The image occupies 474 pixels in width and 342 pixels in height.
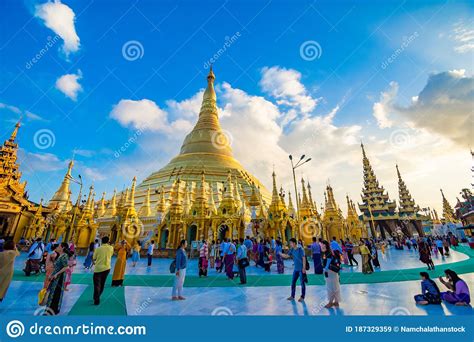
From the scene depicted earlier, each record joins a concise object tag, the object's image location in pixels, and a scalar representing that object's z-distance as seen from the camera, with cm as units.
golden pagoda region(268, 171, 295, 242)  2272
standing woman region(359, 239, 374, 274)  1089
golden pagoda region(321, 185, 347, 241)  3169
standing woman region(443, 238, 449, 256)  1874
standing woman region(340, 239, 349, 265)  1500
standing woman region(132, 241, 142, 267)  1475
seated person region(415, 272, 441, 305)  590
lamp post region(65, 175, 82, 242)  2146
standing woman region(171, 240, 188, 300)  676
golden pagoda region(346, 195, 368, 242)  3541
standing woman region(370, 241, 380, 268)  1280
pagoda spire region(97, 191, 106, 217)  3619
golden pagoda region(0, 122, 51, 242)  3011
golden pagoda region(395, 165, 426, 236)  4894
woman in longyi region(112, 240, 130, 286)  855
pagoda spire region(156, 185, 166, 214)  2817
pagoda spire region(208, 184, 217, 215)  2458
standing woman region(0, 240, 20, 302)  576
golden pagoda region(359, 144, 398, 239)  4978
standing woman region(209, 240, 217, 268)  1446
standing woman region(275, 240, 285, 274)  1141
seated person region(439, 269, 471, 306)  575
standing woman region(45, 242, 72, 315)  536
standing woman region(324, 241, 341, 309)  578
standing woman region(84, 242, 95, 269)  1295
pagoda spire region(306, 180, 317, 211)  3334
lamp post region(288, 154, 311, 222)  1648
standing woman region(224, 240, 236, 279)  991
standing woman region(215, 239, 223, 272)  1282
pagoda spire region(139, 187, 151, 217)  3020
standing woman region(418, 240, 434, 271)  1187
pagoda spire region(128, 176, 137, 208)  2604
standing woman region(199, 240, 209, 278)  1089
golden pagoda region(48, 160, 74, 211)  3982
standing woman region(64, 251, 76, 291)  775
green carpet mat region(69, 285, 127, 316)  560
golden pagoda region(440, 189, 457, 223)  5412
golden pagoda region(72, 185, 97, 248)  2531
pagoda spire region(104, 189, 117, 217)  3356
